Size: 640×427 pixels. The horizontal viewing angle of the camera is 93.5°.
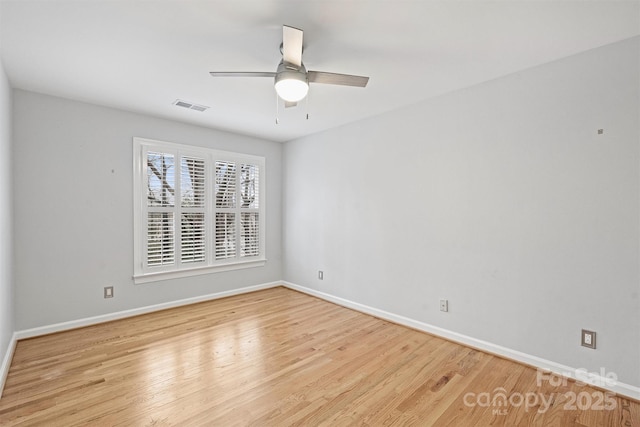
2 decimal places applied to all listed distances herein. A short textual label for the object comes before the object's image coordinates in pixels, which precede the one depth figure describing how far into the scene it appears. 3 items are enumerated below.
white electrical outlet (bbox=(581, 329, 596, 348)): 2.28
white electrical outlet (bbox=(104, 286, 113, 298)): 3.54
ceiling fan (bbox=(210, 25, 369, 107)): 2.00
